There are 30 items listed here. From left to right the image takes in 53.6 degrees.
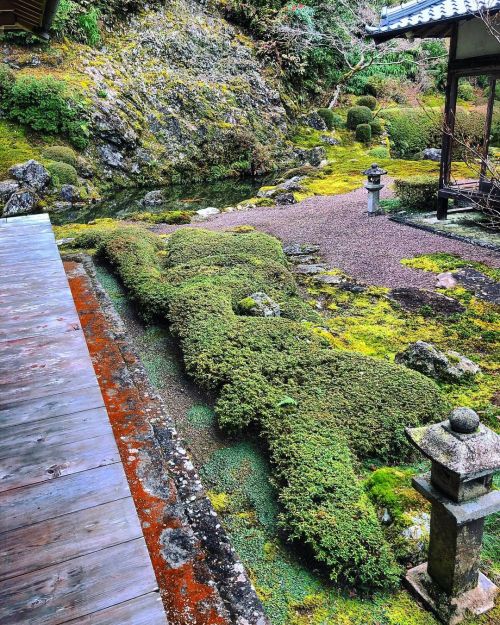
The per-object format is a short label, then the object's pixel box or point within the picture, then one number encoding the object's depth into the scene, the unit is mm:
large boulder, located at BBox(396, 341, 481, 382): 4648
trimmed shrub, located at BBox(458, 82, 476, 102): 24844
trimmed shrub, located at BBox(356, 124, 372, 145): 20812
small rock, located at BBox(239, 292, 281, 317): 5660
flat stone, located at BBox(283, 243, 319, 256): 8891
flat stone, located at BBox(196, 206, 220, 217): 12880
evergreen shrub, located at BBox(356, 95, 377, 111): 23703
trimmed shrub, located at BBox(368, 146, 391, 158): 19234
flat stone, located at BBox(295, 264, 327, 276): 7859
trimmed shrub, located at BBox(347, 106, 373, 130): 21766
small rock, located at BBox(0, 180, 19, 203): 12477
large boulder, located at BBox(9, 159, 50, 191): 13180
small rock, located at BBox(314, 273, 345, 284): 7380
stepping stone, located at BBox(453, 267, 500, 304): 6498
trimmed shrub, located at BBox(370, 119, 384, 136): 21500
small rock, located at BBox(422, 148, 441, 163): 18228
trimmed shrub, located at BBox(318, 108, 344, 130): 22141
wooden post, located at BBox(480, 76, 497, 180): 9648
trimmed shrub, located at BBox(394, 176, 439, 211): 10750
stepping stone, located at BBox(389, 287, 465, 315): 6197
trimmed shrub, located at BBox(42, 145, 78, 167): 14648
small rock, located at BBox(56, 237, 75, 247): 9367
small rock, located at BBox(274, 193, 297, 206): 13312
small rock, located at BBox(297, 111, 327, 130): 22125
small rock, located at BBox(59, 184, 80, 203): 13836
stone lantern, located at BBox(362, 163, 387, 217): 10359
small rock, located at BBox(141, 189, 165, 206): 14391
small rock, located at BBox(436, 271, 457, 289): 6906
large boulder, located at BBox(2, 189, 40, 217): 12156
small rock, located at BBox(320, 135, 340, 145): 20969
